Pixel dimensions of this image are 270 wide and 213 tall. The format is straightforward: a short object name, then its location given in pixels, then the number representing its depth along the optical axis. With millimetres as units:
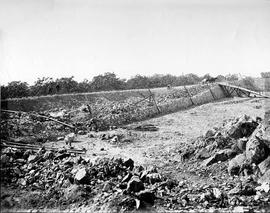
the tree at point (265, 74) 28120
